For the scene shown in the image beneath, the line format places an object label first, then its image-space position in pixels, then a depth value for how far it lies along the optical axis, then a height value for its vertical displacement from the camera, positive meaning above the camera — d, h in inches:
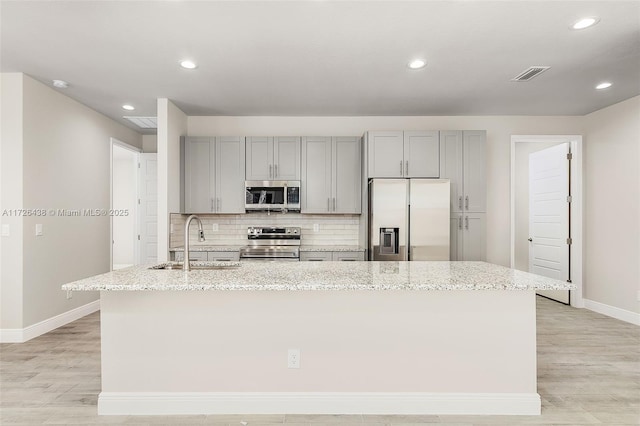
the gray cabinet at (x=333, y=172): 181.5 +22.2
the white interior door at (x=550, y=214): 195.6 +0.1
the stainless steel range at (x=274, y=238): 185.3 -12.5
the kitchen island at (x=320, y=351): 87.7 -34.4
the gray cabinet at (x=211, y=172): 181.3 +22.4
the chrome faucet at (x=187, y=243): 91.7 -7.5
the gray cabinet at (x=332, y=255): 171.3 -20.0
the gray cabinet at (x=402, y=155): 171.9 +29.4
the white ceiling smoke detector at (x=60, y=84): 143.1 +54.9
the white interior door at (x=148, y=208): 228.2 +4.6
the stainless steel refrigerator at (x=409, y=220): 162.9 -2.6
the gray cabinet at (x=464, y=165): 172.7 +24.5
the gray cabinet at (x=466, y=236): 173.2 -10.8
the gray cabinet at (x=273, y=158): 181.6 +29.6
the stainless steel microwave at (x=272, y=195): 180.5 +10.2
